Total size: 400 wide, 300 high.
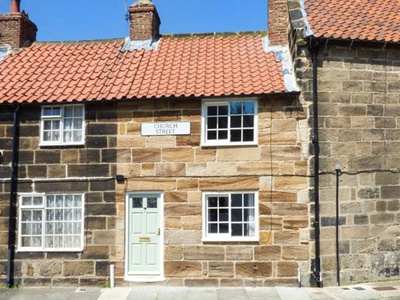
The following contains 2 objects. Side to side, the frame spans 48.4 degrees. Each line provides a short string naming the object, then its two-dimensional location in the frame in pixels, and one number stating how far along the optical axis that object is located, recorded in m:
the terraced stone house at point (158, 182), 10.70
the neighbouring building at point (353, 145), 10.52
